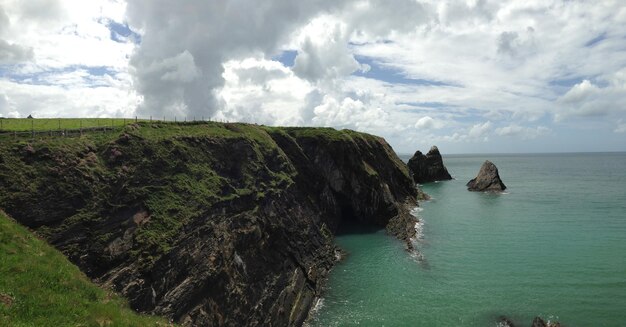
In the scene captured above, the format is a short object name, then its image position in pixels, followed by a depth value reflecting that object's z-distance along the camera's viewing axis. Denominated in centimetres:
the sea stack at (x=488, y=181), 13000
